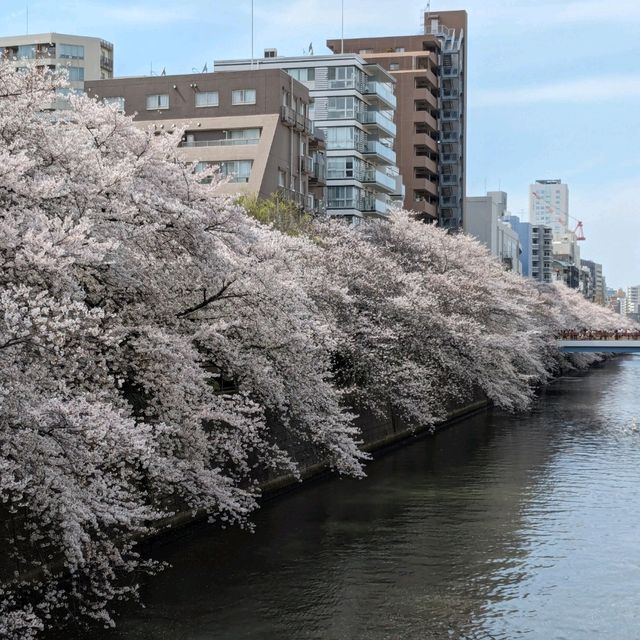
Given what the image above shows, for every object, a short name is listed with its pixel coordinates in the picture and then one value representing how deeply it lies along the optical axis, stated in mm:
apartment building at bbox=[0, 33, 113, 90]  115750
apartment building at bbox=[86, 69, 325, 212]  67375
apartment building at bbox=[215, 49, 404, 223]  84312
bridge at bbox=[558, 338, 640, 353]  80044
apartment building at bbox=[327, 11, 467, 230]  113375
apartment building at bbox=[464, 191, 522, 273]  156000
